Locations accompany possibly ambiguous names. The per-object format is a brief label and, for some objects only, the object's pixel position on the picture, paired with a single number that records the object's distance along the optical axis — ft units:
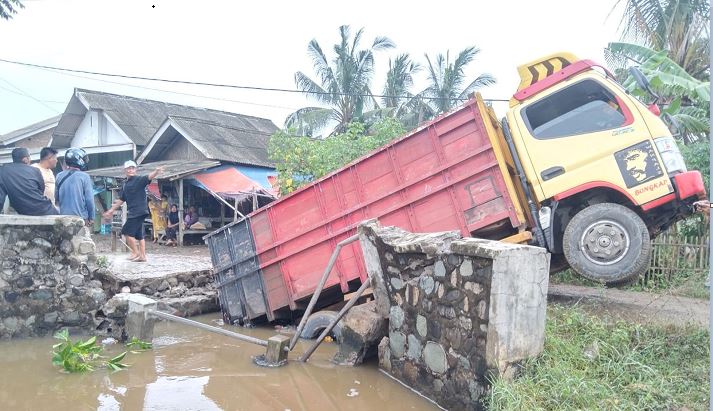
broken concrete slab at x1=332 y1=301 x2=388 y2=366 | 19.13
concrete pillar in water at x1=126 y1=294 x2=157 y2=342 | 21.88
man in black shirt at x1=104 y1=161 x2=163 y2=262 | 28.86
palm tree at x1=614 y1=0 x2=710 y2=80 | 42.34
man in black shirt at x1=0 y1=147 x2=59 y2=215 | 22.68
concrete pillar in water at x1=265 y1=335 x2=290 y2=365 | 19.60
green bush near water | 18.44
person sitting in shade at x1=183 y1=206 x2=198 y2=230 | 55.67
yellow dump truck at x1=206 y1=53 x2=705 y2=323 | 19.54
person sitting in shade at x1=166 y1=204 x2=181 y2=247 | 56.39
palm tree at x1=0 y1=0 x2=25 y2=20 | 37.55
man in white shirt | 24.26
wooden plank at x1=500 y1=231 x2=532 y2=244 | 20.71
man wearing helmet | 25.16
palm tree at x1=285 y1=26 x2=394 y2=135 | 84.33
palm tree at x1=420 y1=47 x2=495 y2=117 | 84.02
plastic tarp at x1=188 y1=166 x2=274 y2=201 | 51.96
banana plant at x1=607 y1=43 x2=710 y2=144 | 29.99
